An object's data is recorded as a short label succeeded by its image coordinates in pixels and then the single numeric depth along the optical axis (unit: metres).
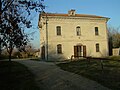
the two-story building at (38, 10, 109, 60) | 16.04
